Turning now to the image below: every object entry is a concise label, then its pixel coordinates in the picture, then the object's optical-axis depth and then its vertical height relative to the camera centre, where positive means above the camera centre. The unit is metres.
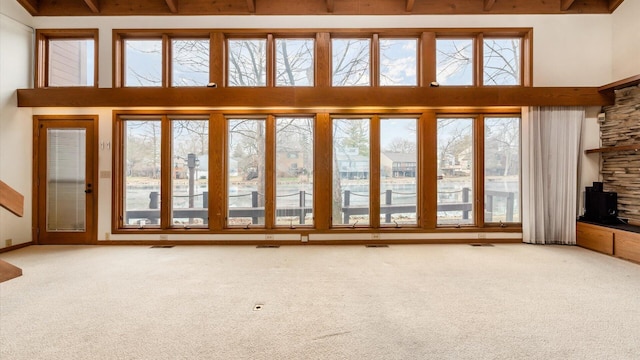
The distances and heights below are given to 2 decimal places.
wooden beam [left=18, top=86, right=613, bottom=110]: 5.07 +1.44
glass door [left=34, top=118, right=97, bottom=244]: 5.32 +0.02
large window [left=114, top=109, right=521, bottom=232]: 5.41 +0.19
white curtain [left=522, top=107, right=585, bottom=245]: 5.16 +0.16
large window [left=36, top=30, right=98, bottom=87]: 5.31 +2.22
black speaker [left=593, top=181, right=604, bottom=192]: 5.11 -0.09
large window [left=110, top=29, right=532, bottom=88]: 5.36 +2.21
